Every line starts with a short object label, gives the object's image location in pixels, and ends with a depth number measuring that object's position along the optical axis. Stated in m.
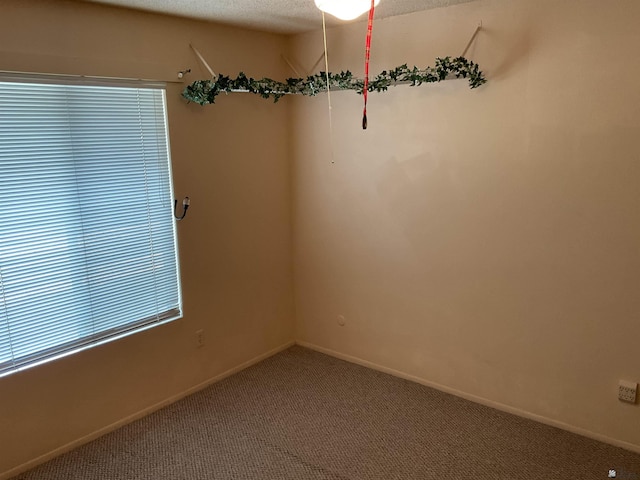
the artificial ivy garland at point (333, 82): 2.72
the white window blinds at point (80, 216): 2.41
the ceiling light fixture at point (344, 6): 1.92
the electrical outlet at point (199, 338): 3.33
